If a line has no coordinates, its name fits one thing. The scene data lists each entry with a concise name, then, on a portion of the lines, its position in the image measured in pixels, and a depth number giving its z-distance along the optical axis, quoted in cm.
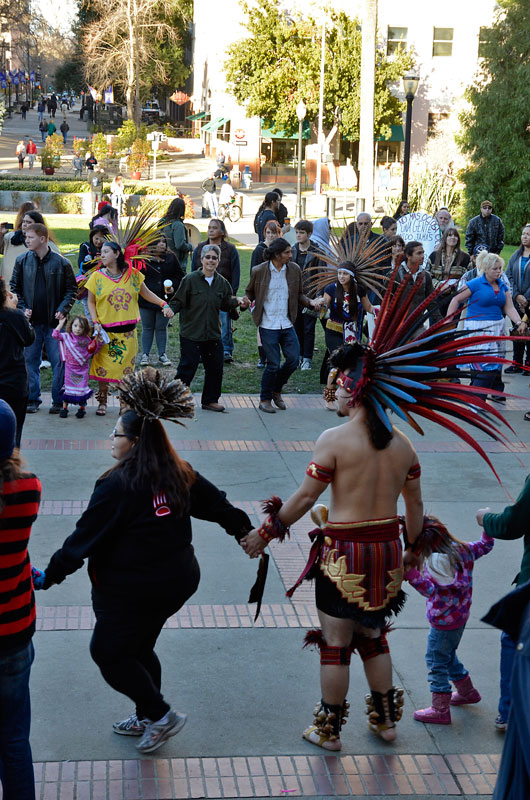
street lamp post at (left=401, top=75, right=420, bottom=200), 2133
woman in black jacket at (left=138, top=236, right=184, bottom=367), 1175
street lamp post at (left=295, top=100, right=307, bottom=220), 3646
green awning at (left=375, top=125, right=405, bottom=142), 5022
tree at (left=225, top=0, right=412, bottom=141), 4581
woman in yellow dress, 970
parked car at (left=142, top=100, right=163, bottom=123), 7519
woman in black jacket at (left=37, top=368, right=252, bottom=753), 405
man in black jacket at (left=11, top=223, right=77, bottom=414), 959
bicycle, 3125
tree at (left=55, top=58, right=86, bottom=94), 7750
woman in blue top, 1017
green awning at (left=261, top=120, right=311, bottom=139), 4964
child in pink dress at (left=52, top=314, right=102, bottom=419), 974
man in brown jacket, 1027
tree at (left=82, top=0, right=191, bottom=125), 5450
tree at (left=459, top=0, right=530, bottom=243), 3044
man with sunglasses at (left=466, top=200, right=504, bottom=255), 1736
